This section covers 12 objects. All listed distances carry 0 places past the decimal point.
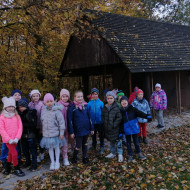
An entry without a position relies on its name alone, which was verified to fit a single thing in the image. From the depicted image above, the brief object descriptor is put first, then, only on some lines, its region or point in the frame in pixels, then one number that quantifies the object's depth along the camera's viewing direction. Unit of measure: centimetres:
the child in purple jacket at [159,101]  783
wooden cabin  1005
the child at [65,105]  504
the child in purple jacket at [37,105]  512
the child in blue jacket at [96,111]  564
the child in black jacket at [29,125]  473
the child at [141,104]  598
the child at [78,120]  489
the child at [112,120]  501
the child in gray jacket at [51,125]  468
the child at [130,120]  503
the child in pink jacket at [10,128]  438
